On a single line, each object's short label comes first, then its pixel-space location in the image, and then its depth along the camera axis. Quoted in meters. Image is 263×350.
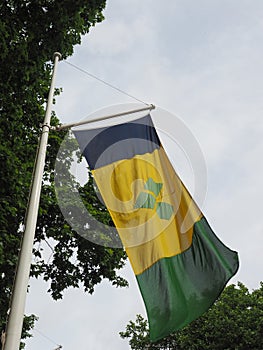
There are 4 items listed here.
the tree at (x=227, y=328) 27.92
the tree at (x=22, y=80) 10.92
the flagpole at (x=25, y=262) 4.79
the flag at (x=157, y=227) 5.91
